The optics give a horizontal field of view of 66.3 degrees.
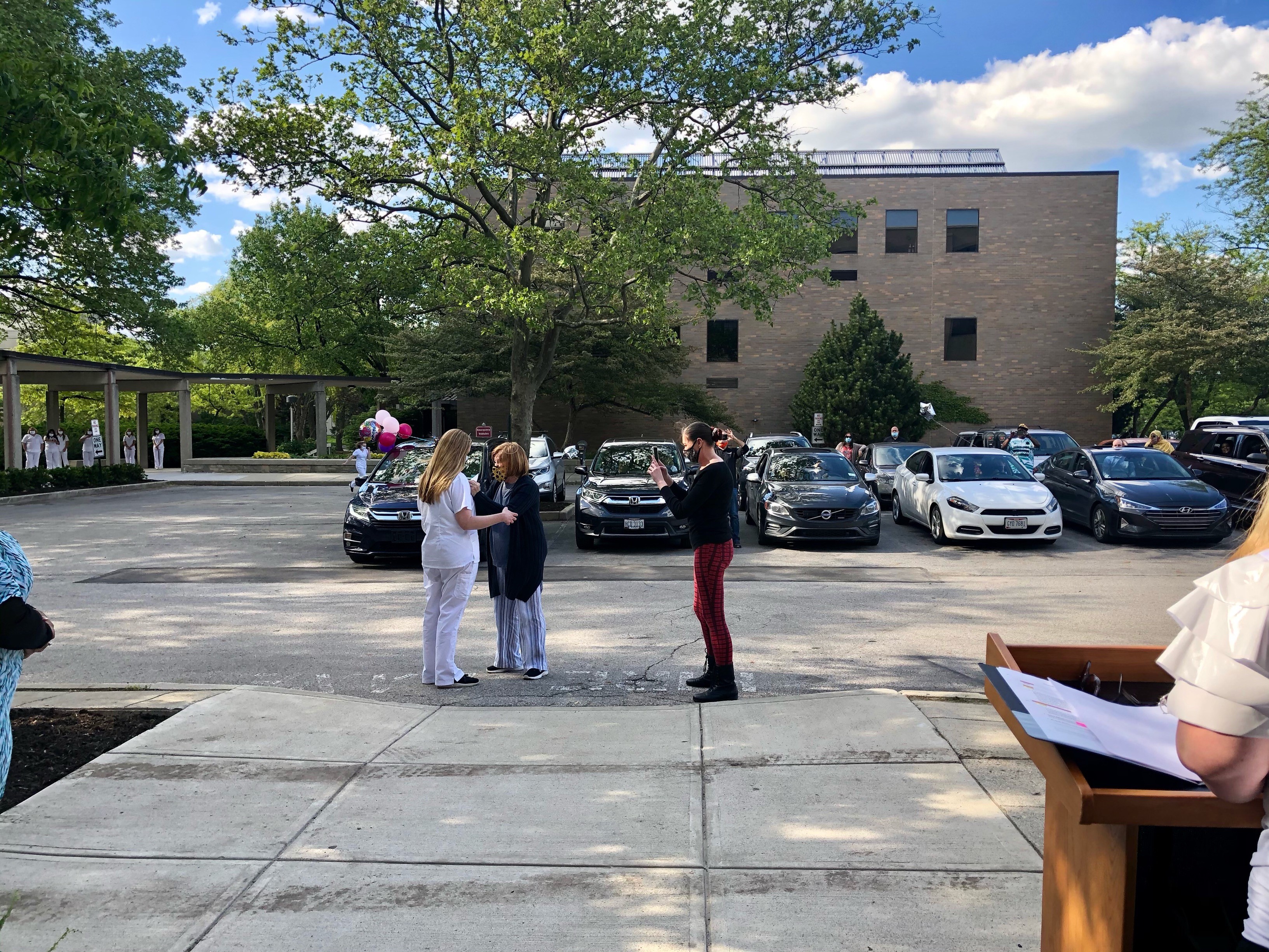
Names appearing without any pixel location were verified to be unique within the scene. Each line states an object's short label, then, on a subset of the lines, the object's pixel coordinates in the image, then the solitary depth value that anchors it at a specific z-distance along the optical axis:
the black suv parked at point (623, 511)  14.71
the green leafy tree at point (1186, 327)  33.12
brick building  39.38
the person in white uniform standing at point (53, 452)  34.28
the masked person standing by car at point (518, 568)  7.18
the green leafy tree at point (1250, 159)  25.08
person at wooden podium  1.75
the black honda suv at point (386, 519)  13.21
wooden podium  2.02
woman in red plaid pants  6.57
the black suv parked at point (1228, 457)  17.02
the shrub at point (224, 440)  46.91
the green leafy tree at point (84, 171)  6.95
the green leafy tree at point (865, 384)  35.94
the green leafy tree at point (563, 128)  16.22
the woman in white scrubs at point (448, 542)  6.86
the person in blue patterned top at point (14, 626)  3.21
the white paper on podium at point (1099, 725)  2.05
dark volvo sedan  14.81
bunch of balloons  17.45
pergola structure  27.84
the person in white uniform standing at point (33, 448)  34.00
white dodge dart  14.71
